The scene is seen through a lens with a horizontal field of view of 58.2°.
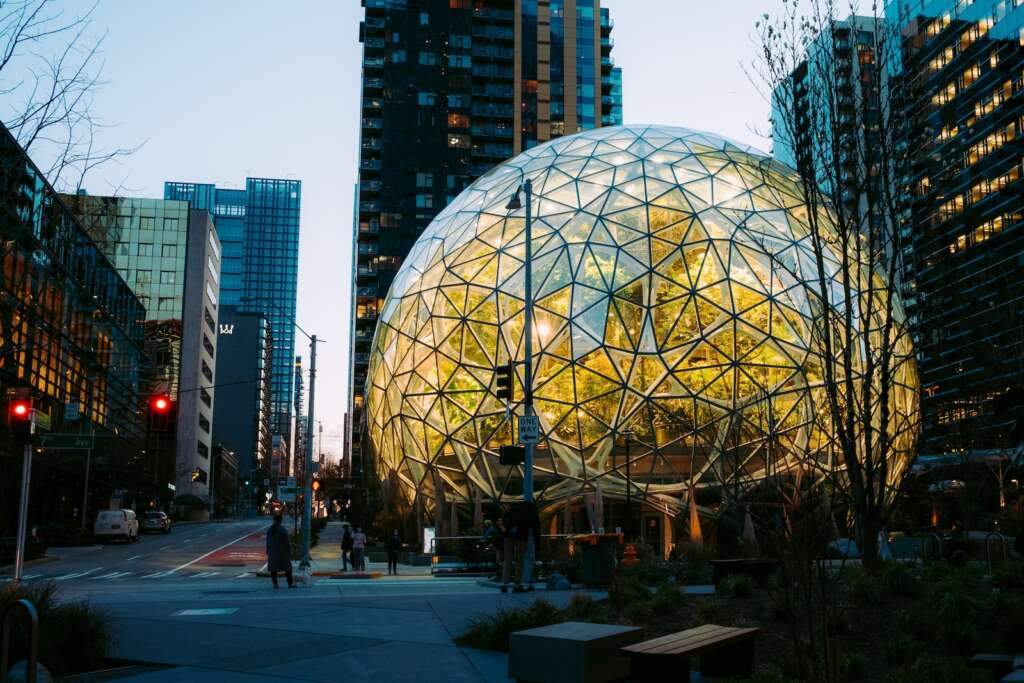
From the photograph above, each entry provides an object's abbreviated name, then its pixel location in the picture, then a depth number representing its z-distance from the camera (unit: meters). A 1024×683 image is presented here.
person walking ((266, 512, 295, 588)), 21.20
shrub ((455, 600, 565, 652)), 10.03
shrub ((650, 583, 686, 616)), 12.26
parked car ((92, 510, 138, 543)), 53.22
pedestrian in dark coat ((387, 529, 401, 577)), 31.08
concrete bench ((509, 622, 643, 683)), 7.73
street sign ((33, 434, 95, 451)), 21.55
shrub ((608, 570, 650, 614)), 12.70
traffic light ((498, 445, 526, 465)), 20.73
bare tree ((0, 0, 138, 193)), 12.34
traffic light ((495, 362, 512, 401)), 22.56
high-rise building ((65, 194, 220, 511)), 116.75
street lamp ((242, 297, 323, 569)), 28.96
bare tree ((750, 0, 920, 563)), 15.40
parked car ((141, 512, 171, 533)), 67.94
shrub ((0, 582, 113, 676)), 9.14
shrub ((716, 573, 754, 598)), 13.48
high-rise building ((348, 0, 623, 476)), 105.12
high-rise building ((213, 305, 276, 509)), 196.12
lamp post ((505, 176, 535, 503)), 21.03
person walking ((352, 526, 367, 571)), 30.34
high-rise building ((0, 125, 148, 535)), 51.62
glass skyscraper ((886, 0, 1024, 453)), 35.06
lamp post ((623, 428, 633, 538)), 30.81
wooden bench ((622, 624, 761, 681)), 7.39
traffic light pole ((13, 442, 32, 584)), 17.77
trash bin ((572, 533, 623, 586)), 18.52
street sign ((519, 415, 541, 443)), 20.95
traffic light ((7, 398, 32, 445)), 17.77
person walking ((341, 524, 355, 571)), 32.06
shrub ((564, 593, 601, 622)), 11.31
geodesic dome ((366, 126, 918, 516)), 31.67
